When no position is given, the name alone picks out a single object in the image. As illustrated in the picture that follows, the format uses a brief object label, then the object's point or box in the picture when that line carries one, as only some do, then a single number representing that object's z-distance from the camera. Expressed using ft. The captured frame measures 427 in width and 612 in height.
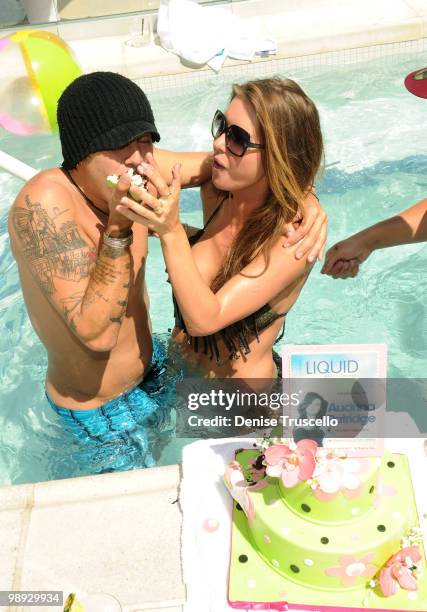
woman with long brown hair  6.68
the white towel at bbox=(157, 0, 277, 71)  22.31
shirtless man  6.65
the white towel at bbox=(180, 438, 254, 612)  6.26
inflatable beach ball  15.26
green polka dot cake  5.69
